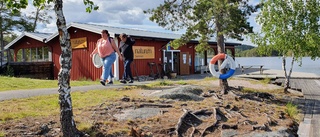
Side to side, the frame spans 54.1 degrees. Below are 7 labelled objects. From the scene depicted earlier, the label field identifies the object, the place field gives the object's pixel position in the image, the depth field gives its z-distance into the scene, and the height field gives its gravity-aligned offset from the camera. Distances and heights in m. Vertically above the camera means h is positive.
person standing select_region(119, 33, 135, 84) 10.29 +0.57
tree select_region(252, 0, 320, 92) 10.16 +1.27
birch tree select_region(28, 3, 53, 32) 34.09 +5.50
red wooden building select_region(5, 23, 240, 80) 18.25 +0.91
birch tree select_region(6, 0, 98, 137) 3.81 -0.19
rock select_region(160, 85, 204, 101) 7.61 -0.73
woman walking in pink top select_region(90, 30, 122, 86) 9.12 +0.48
